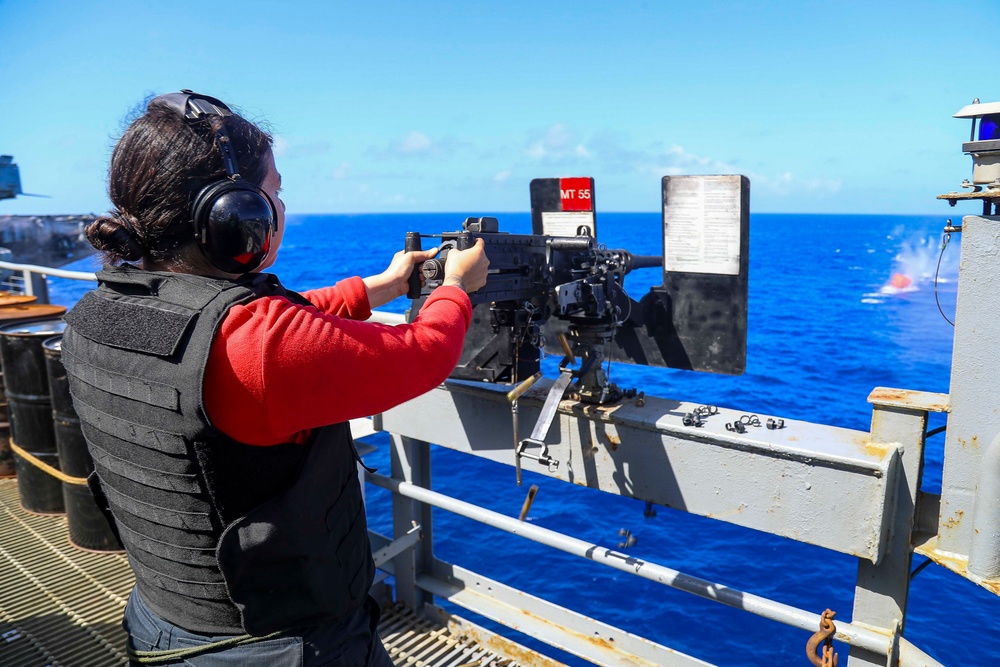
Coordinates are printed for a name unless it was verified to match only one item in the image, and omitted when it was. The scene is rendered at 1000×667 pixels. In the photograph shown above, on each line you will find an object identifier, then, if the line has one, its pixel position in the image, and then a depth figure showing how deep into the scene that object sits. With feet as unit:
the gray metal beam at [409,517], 13.91
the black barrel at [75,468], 15.06
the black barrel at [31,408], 16.01
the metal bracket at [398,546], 13.24
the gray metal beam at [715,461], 8.60
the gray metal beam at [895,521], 8.59
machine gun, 10.16
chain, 8.27
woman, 4.66
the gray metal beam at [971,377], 7.71
